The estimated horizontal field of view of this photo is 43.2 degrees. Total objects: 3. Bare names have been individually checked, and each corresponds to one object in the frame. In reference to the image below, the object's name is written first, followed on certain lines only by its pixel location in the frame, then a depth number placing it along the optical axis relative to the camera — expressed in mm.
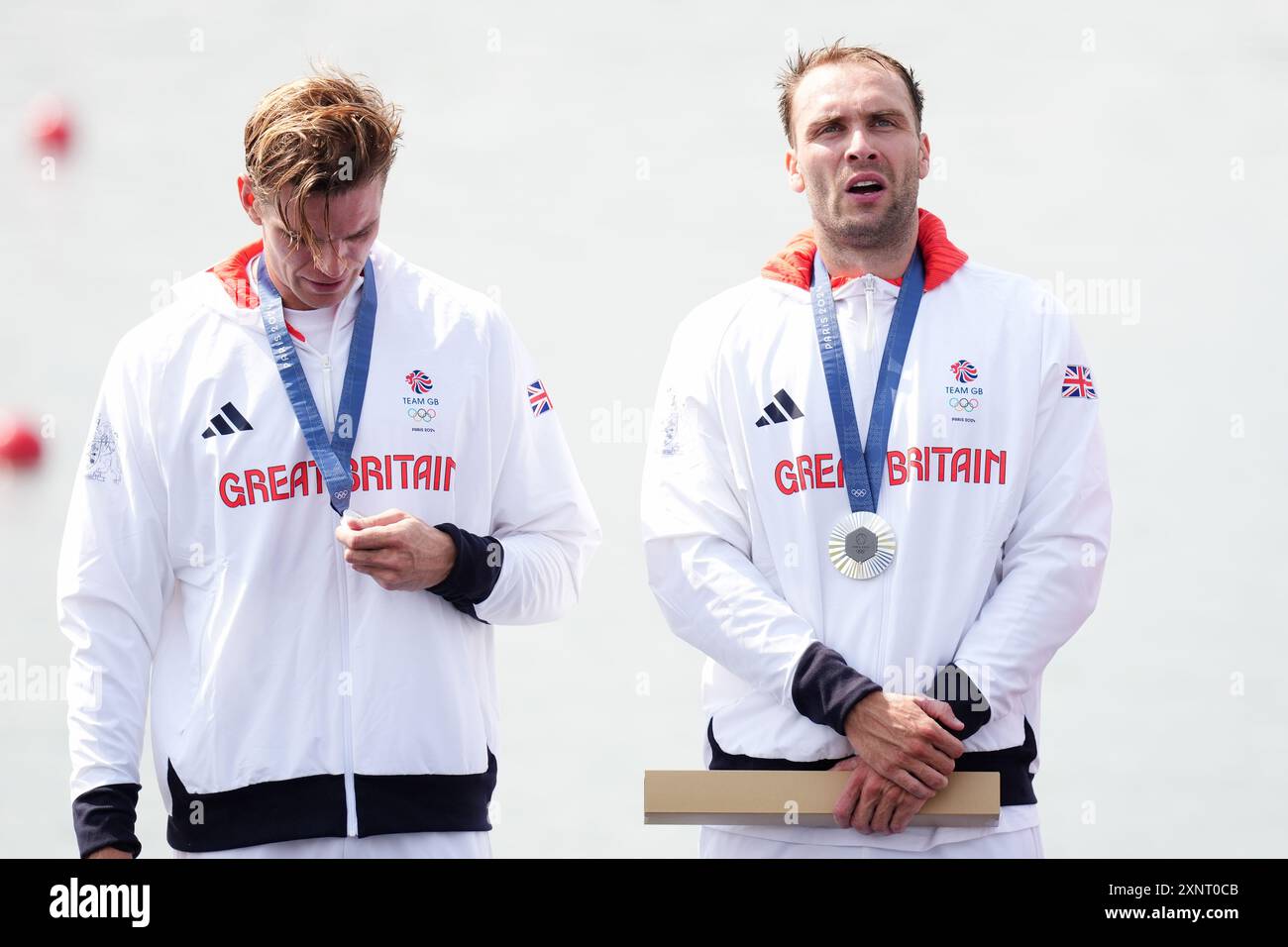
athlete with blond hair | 2451
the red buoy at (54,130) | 4266
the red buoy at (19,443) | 4059
